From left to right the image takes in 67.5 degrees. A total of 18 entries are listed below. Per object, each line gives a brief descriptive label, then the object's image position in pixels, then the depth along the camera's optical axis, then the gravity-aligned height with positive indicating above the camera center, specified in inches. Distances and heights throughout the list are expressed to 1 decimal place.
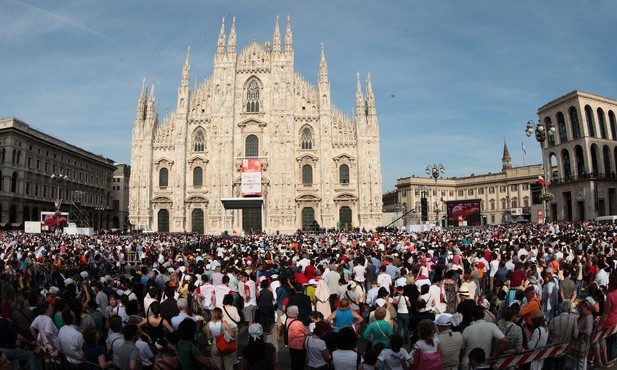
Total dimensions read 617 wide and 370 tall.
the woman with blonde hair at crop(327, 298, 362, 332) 299.5 -54.5
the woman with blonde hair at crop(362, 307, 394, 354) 269.0 -57.9
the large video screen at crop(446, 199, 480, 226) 2011.4 +71.6
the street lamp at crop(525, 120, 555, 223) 848.3 +179.7
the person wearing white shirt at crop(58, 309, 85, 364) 253.6 -57.0
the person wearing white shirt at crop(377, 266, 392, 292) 422.9 -44.2
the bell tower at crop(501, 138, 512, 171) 4409.5 +672.0
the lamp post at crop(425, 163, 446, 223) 1568.7 +201.1
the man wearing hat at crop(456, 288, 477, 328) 291.3 -50.5
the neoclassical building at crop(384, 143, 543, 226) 3245.6 +289.5
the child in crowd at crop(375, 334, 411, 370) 219.6 -59.8
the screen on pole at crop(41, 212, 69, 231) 1670.2 +75.4
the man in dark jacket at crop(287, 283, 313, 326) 339.3 -51.0
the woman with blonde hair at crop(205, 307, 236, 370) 264.2 -56.7
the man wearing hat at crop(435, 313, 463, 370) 227.3 -56.5
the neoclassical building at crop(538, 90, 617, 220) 2086.6 +341.0
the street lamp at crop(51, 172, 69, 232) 1583.8 +88.7
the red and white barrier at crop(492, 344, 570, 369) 232.1 -68.1
